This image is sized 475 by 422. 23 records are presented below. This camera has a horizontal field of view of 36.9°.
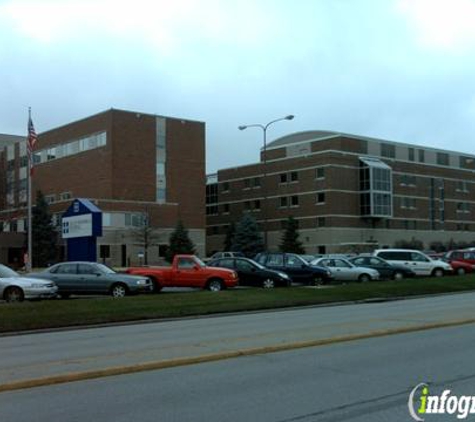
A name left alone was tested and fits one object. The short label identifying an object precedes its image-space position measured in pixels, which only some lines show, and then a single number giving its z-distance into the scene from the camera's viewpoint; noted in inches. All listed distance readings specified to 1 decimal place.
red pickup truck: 1098.7
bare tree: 3174.0
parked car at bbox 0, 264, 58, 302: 930.1
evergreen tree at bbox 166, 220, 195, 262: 3216.0
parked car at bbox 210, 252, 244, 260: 2201.3
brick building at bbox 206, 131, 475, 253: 3737.7
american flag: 1517.0
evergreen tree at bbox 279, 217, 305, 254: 3508.9
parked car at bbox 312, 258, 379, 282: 1380.4
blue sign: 1298.0
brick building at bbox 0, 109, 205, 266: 3284.9
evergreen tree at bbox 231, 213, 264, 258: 3435.0
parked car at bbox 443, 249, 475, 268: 1724.9
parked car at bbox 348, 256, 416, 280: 1440.7
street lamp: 2256.4
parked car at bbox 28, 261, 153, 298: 1013.2
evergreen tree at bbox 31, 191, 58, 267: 3179.1
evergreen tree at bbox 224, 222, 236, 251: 3811.5
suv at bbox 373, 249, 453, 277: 1531.7
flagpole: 1512.1
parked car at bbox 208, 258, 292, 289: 1168.8
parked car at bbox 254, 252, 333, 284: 1272.1
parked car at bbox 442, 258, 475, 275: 1660.9
